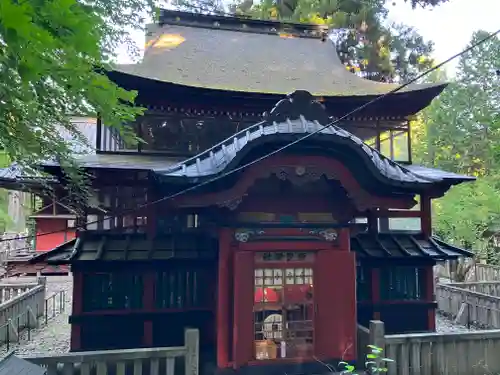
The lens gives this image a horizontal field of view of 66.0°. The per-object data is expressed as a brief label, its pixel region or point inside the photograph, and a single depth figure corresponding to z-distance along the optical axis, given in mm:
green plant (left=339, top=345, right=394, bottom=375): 3521
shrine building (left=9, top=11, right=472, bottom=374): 5719
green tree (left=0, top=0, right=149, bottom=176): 1697
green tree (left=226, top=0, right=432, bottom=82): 17812
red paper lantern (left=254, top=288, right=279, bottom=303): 6176
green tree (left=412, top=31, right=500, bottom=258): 15422
